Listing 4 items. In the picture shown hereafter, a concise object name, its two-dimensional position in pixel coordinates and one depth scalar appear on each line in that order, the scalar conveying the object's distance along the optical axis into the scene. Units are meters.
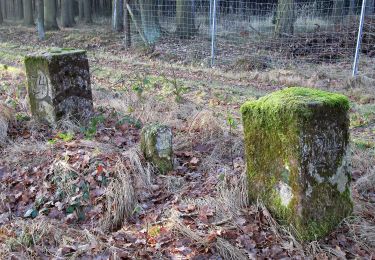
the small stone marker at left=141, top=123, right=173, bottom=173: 4.86
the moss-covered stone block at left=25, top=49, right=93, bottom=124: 5.98
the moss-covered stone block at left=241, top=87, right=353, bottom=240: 3.34
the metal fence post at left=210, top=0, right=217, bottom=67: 11.09
